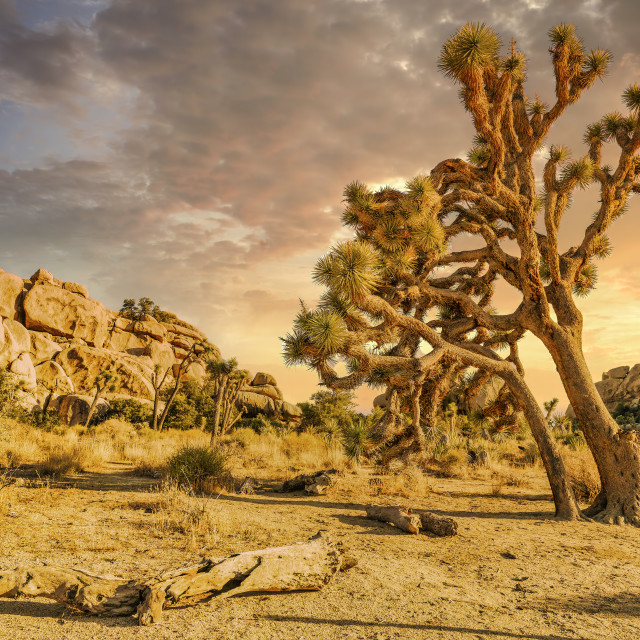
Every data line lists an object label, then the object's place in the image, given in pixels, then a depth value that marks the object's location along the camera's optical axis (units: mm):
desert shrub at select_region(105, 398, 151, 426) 30000
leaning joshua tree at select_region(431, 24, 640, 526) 9016
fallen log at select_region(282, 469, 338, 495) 10172
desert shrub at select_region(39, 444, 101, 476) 10852
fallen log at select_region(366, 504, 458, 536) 7117
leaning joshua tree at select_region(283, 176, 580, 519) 8188
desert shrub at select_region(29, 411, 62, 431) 23689
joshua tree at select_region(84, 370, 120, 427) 26141
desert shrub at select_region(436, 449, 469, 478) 14085
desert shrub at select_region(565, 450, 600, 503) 10562
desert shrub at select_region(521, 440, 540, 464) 17109
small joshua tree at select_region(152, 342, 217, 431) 29750
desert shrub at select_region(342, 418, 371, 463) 10289
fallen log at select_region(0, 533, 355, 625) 3768
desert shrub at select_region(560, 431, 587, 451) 18078
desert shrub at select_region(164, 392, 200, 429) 31875
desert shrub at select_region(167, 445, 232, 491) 9508
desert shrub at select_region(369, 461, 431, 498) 10492
